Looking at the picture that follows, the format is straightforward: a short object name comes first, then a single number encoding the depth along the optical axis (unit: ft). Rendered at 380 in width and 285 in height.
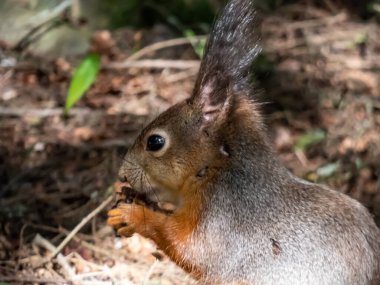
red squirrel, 18.45
